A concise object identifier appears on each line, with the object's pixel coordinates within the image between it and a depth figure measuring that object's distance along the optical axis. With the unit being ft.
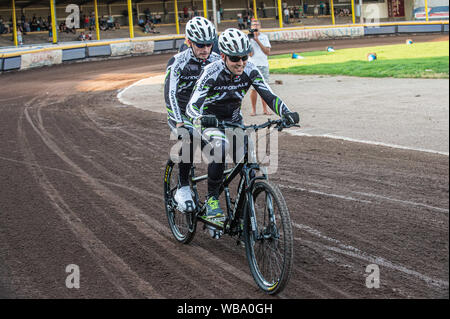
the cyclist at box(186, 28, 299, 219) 16.87
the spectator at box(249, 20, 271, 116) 44.88
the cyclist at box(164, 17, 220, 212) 19.49
